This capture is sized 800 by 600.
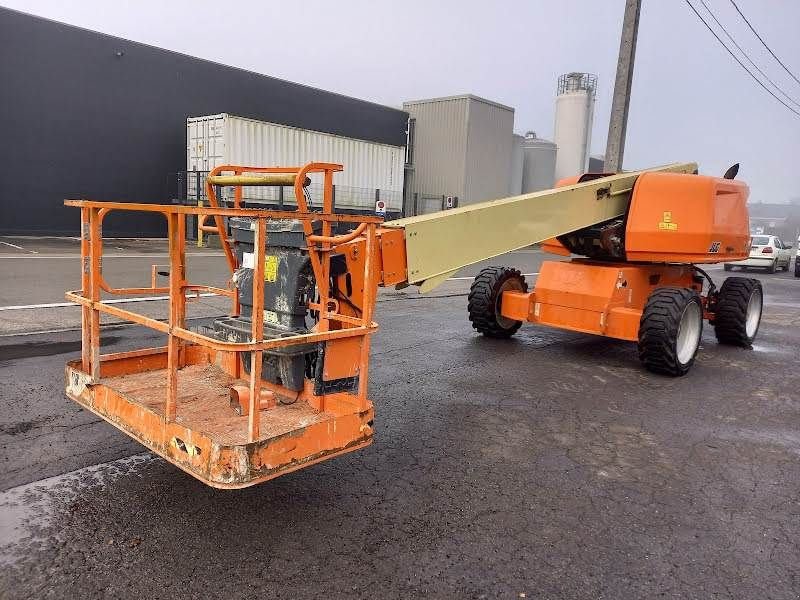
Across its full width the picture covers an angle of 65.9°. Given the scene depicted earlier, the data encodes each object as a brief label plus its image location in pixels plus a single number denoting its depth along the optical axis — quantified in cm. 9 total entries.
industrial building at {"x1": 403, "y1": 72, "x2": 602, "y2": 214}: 3212
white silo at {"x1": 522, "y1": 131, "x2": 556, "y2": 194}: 4053
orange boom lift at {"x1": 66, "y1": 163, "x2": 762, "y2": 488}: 315
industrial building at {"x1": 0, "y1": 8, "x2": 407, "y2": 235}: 1958
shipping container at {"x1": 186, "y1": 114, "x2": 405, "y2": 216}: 2095
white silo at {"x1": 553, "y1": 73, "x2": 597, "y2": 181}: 3972
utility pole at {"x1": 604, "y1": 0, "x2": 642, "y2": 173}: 1391
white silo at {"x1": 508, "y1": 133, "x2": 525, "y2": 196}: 3905
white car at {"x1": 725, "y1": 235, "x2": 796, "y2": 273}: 2461
